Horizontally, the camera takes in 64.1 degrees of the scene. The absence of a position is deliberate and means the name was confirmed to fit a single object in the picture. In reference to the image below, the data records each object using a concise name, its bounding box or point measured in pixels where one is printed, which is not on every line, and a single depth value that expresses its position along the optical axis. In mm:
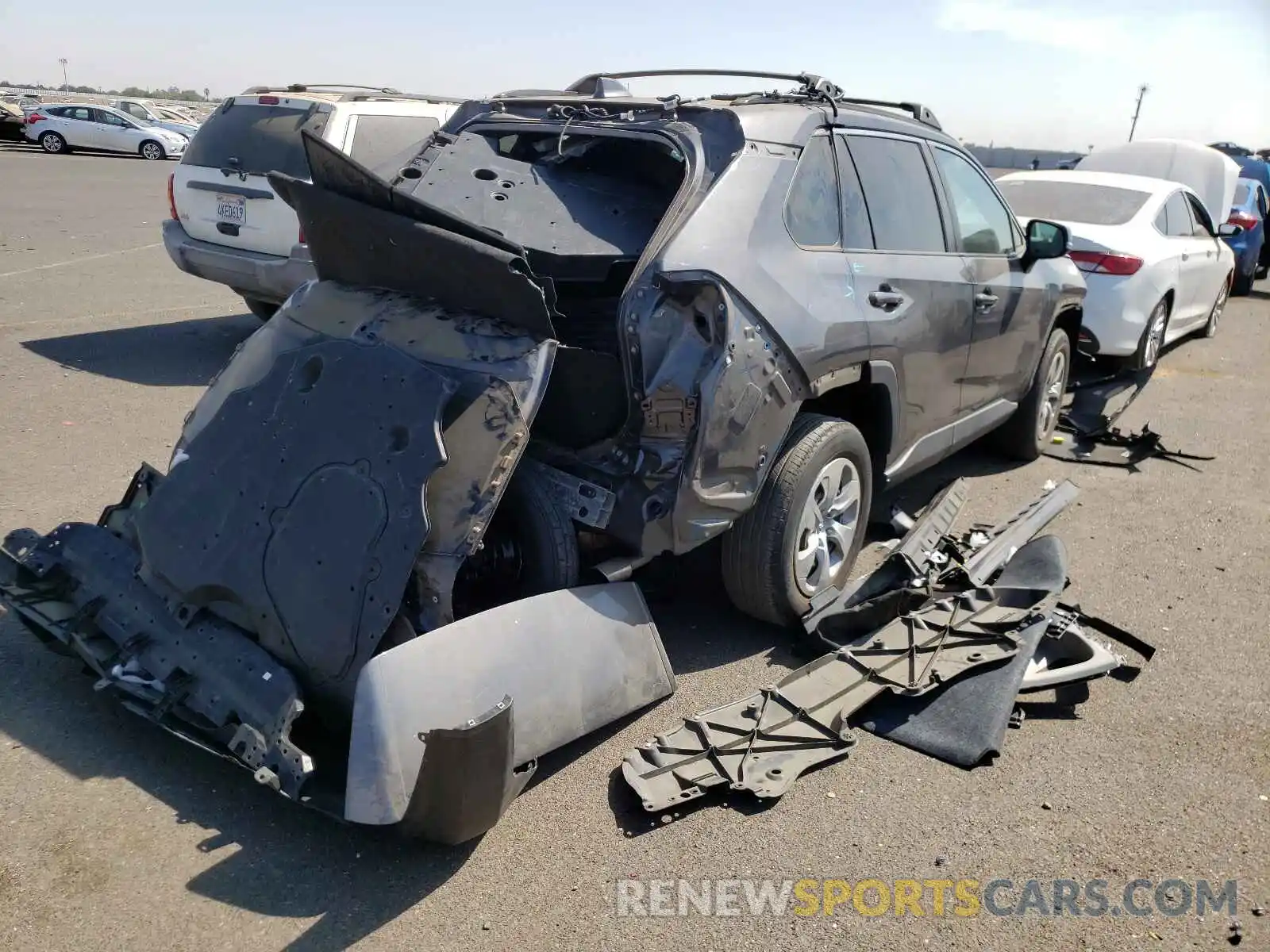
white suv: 7562
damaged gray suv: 3061
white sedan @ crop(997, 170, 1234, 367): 8359
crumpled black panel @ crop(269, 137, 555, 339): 3383
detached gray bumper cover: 2711
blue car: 15016
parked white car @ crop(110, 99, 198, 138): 31453
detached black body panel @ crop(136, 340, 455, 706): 3090
